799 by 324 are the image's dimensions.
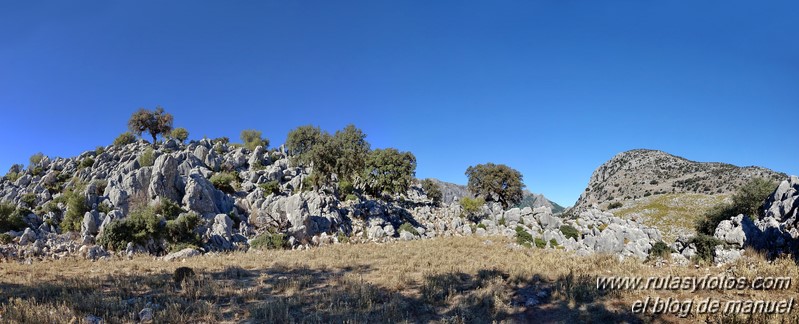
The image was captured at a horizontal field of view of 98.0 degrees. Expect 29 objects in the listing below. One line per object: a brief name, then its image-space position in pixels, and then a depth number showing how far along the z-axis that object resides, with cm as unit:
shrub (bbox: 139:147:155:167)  5357
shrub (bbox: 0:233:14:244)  2405
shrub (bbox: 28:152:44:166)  6631
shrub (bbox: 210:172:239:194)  4700
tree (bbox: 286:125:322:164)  6988
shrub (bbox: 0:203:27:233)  2667
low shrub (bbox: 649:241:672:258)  2234
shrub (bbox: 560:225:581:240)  4069
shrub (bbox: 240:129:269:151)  9456
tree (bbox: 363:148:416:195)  6275
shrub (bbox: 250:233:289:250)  2937
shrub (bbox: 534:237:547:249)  3480
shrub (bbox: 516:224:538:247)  3319
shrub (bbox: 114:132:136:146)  7594
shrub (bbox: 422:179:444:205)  9669
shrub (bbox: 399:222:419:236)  4144
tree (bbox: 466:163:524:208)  7544
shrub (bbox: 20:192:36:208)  4150
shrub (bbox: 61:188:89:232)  3091
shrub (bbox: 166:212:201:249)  2783
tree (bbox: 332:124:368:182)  4966
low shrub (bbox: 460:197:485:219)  5936
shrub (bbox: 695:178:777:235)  5347
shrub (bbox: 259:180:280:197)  4929
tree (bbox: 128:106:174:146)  7962
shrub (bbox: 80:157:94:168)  5850
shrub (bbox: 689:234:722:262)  2036
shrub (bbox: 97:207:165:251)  2606
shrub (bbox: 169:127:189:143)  9025
